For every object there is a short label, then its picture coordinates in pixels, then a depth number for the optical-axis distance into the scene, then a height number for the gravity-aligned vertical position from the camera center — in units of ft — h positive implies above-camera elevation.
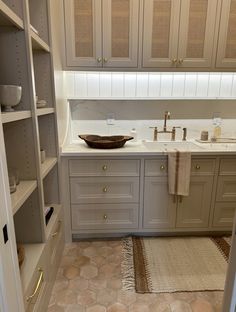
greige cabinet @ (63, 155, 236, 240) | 6.69 -2.91
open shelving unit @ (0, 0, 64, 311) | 3.85 -0.55
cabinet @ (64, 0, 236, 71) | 6.57 +1.79
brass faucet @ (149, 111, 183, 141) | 7.91 -1.14
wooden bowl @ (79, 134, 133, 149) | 6.84 -1.33
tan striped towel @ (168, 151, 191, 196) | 6.54 -2.07
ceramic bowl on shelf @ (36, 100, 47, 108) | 5.29 -0.15
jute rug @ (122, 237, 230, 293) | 5.56 -4.36
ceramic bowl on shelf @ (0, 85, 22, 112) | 3.61 +0.00
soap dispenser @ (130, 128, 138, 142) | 7.91 -1.24
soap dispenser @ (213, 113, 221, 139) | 8.25 -0.97
